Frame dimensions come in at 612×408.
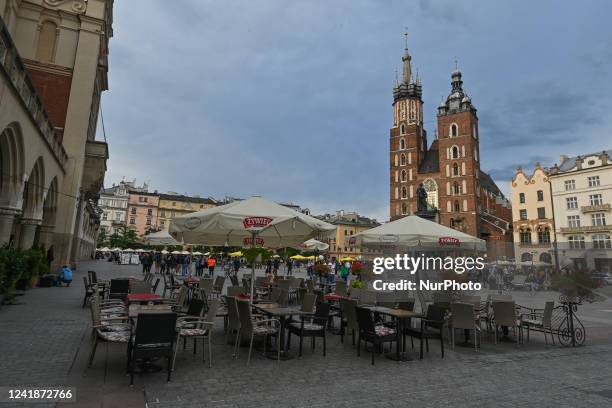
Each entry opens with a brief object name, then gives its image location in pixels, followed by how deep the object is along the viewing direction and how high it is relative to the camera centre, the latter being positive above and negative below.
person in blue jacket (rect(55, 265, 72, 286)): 16.55 -0.88
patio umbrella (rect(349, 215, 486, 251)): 9.13 +0.85
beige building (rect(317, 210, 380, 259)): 97.94 +12.01
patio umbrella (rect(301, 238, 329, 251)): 16.56 +0.94
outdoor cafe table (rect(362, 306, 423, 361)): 6.50 -1.07
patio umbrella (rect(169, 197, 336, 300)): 7.29 +0.89
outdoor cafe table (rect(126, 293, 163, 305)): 7.22 -0.78
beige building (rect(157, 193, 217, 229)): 97.00 +15.43
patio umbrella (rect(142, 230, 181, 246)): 13.18 +0.79
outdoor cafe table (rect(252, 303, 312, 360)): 6.40 -0.87
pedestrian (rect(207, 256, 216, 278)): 26.01 -0.11
